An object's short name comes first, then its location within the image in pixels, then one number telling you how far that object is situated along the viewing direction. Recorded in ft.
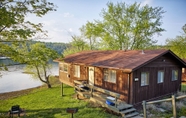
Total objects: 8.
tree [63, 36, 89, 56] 91.76
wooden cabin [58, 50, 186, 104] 29.32
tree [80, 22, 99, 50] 85.73
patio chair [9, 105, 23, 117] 30.66
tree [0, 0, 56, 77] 24.57
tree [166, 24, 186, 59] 84.74
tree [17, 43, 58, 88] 27.94
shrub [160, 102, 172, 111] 30.12
